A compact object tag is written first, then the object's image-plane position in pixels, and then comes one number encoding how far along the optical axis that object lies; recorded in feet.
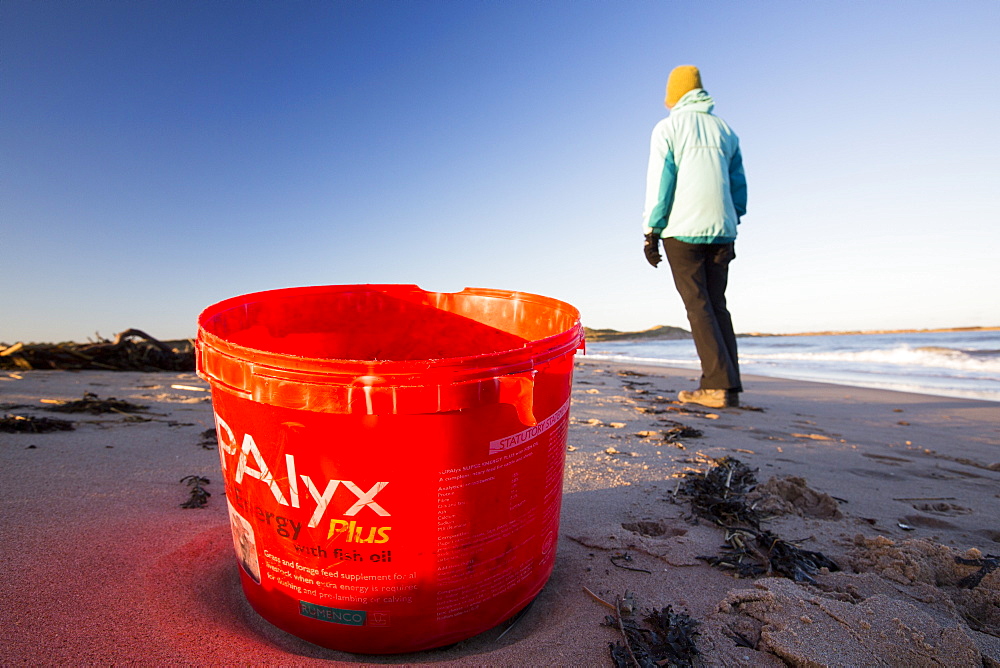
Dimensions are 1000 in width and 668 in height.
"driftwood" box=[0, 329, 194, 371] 16.40
